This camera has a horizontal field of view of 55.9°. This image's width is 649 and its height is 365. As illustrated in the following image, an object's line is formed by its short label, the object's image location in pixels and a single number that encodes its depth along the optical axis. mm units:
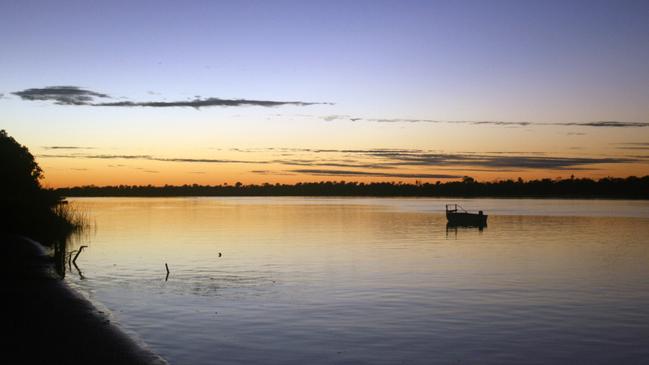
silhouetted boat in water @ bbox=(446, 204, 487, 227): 105312
